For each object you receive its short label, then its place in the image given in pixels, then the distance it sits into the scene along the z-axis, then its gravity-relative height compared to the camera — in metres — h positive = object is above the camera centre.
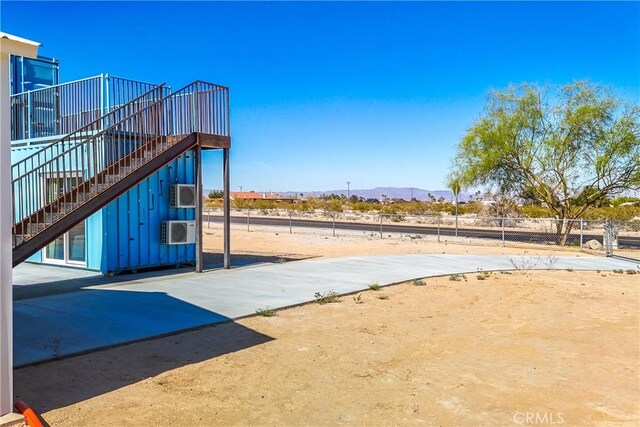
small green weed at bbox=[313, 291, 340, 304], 10.28 -1.56
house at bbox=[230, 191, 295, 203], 138.25 +6.22
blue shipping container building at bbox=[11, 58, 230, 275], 11.86 +1.39
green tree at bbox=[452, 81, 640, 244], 26.14 +3.33
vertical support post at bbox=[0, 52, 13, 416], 4.45 -0.30
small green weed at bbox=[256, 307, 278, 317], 8.97 -1.59
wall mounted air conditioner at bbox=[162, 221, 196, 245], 13.62 -0.35
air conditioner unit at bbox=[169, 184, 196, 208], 13.79 +0.60
